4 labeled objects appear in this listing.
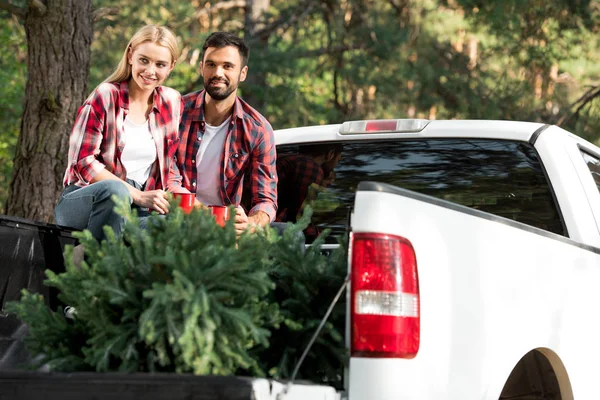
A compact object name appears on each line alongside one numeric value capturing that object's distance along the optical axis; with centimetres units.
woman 709
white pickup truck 469
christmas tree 438
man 796
